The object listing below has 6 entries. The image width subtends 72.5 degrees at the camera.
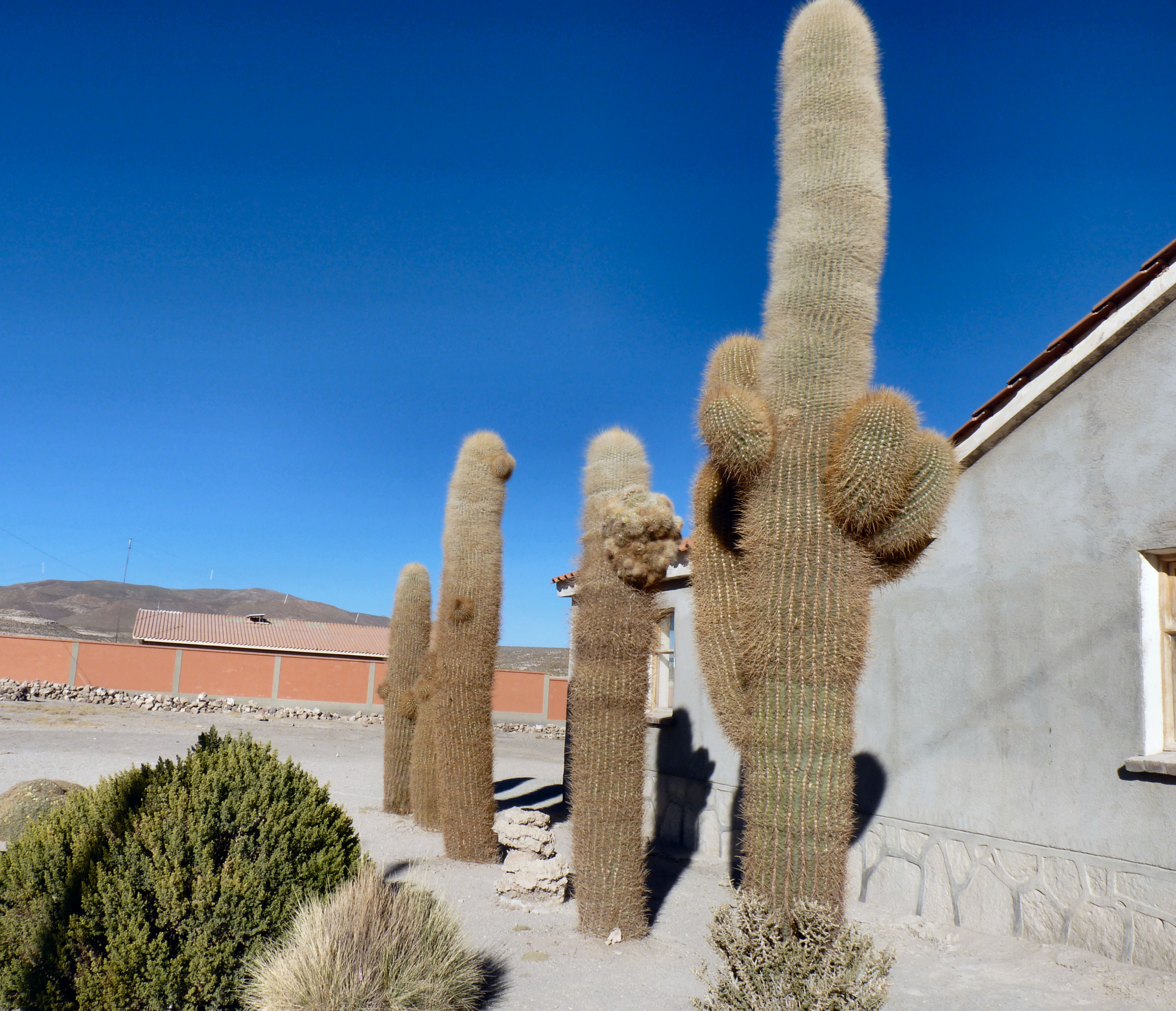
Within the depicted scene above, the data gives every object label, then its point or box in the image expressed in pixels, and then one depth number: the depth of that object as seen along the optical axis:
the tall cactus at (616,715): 6.58
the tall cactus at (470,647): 9.21
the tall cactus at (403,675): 11.92
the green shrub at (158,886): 4.36
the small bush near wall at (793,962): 3.90
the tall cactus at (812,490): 4.47
